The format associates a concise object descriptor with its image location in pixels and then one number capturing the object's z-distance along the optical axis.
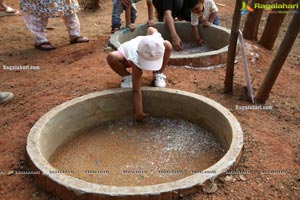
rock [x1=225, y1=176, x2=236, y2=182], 2.43
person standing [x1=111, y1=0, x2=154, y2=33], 4.87
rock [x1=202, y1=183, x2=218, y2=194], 2.30
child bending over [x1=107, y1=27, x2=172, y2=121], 2.97
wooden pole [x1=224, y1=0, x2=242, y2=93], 3.24
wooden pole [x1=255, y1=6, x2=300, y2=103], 2.91
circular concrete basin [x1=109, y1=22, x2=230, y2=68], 4.21
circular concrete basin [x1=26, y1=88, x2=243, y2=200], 2.19
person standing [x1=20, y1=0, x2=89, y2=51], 4.64
